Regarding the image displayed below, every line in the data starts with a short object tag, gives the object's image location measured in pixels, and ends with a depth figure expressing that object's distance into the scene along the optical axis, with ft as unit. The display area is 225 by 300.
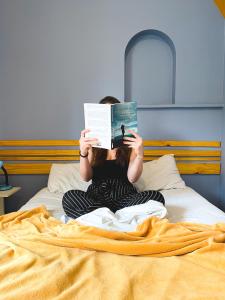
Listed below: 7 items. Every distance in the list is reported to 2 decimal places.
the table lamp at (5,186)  6.40
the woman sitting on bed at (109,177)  4.36
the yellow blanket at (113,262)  2.27
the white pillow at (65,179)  6.13
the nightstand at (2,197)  6.12
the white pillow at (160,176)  6.19
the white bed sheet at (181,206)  4.37
